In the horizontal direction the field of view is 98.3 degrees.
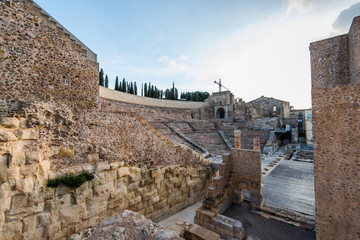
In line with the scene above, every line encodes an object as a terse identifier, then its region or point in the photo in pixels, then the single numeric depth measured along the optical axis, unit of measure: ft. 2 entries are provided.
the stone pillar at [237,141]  35.63
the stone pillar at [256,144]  35.05
